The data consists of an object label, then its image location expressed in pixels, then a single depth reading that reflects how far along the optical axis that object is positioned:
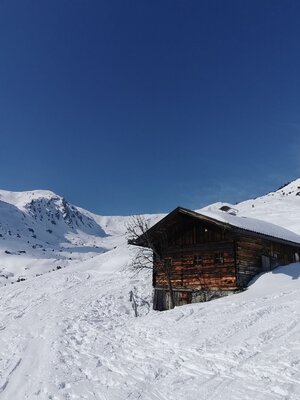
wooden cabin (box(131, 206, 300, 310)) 23.20
